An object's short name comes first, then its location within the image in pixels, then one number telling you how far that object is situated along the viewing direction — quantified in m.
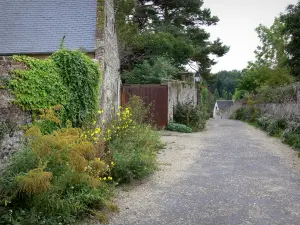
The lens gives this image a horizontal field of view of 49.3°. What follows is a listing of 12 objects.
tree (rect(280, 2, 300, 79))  22.77
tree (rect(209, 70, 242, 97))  95.19
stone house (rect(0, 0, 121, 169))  12.62
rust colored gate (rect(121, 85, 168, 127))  17.03
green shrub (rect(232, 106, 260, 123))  26.50
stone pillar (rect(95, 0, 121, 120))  11.59
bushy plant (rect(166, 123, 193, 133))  17.17
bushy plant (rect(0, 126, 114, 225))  4.29
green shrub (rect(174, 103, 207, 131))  18.47
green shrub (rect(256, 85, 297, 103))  16.34
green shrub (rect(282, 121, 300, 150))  12.04
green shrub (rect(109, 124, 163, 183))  7.21
